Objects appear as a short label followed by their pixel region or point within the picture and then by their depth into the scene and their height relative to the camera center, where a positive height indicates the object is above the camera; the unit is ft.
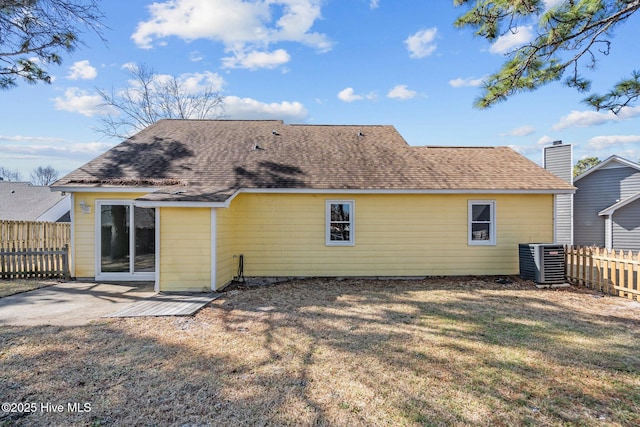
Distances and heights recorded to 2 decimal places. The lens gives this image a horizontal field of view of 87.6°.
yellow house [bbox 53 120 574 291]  31.40 +0.11
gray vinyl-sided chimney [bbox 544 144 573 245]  56.08 +7.02
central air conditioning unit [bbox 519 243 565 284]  29.94 -4.33
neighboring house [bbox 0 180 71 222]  67.26 +1.94
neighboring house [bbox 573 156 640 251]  49.33 +1.54
